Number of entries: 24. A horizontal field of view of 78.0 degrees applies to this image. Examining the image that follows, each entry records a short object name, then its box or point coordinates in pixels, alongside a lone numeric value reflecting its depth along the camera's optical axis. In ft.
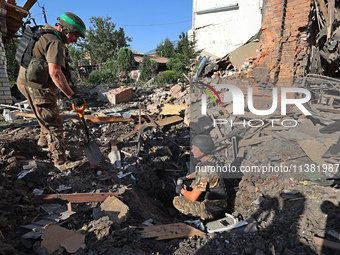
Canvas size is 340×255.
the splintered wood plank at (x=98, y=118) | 18.60
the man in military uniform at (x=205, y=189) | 9.92
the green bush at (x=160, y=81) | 47.70
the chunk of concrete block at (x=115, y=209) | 7.58
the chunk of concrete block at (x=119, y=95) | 29.59
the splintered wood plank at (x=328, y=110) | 15.22
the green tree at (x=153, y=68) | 58.87
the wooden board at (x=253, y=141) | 13.80
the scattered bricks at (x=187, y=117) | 20.56
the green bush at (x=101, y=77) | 51.31
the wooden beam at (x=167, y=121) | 19.72
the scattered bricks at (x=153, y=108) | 24.08
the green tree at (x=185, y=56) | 42.78
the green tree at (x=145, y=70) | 58.11
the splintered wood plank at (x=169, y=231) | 7.34
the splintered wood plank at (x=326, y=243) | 6.25
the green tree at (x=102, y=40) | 95.04
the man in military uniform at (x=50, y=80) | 8.74
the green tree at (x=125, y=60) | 61.31
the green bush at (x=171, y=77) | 48.43
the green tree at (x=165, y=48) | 115.24
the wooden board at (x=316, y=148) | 11.21
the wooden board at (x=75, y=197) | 7.84
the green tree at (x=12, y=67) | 35.42
